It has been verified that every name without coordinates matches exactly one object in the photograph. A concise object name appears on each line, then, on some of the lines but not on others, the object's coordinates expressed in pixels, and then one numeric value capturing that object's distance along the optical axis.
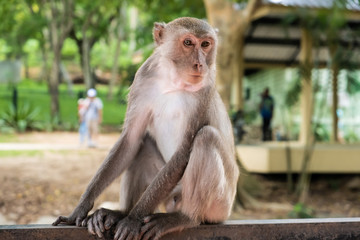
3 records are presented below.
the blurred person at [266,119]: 12.47
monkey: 2.40
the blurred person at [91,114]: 12.20
